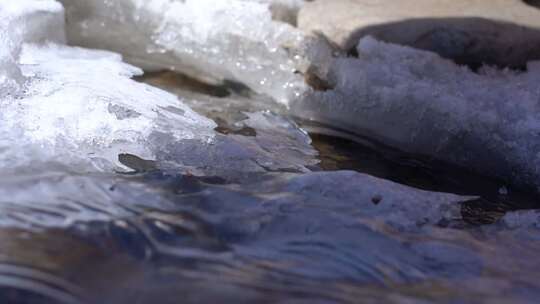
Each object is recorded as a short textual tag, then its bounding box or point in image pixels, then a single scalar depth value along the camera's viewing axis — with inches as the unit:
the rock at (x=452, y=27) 128.4
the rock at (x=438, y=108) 105.2
